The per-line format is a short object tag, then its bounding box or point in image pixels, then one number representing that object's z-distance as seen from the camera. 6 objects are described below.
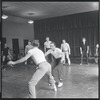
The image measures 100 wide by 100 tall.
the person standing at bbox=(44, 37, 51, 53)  8.77
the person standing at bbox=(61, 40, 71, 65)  9.44
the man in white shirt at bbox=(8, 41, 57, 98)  3.25
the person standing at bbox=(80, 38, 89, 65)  9.43
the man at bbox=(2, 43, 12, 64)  8.09
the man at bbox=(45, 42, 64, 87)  4.65
